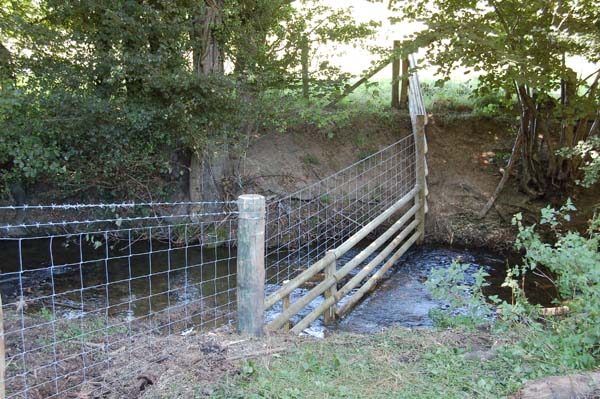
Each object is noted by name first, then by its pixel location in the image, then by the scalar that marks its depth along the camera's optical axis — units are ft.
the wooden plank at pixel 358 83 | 31.27
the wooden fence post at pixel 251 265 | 12.46
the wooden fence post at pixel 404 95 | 35.50
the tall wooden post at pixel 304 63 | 30.14
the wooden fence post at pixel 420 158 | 28.04
